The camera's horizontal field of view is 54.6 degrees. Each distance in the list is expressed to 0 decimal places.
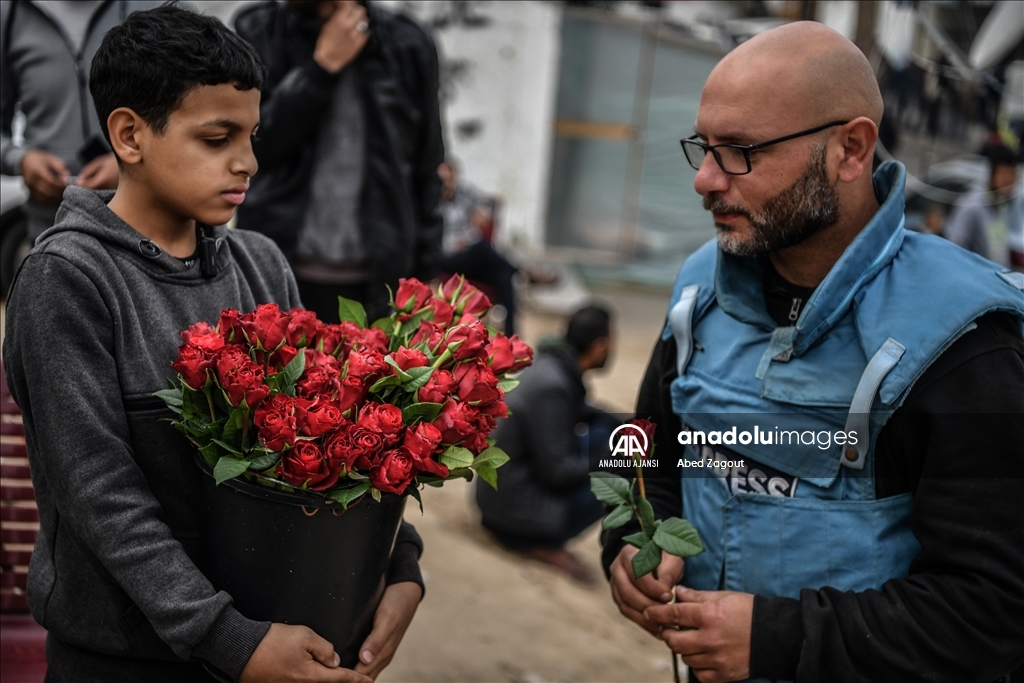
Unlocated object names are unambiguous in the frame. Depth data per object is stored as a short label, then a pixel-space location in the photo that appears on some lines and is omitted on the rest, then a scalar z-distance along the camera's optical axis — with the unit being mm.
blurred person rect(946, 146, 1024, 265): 6902
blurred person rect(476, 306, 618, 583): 5281
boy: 1559
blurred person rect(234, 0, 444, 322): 3266
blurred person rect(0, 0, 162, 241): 2650
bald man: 1677
